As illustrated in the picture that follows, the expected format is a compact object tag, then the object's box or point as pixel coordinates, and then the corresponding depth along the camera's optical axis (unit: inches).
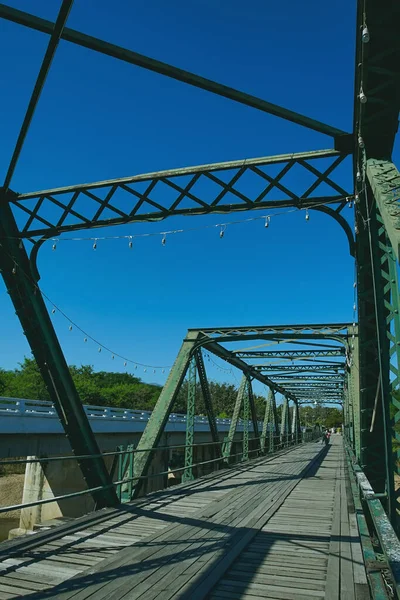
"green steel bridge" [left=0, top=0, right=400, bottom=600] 164.2
